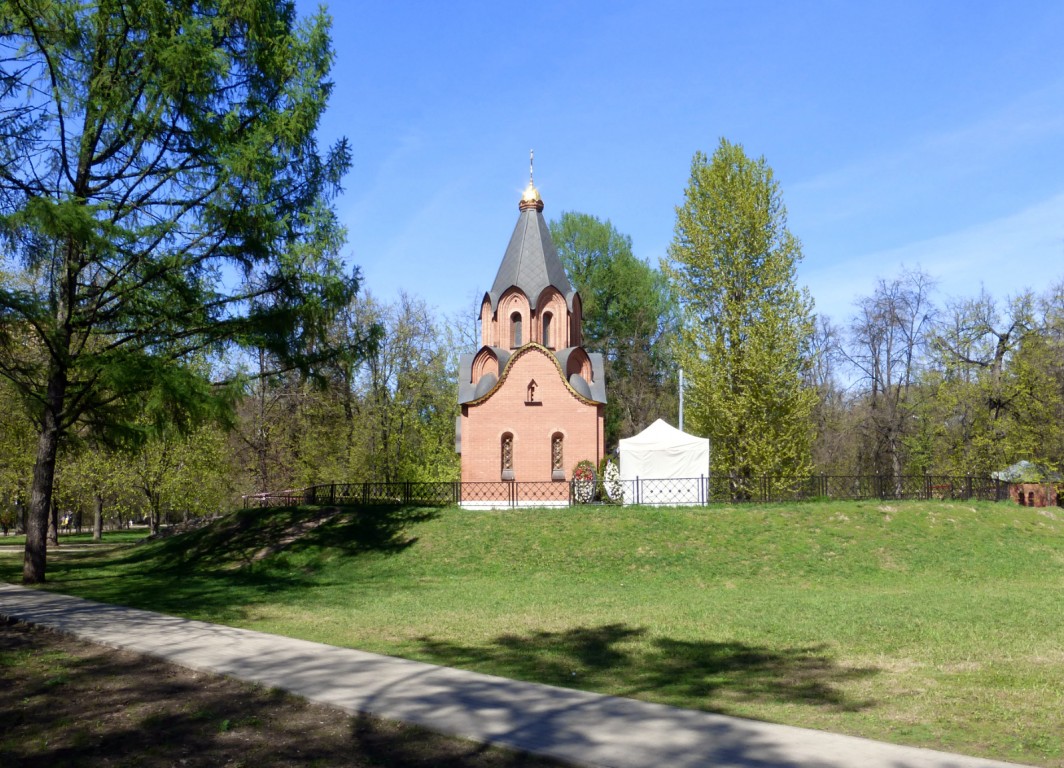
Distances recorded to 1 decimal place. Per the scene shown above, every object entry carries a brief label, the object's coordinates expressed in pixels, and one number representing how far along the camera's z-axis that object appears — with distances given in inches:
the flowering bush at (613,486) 1055.9
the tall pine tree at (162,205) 579.8
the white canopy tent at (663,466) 994.1
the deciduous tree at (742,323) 1240.8
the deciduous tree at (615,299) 1911.9
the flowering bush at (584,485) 1049.5
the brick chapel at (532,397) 1095.6
